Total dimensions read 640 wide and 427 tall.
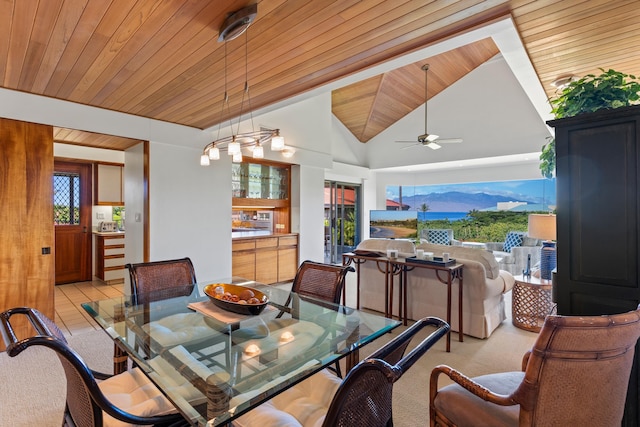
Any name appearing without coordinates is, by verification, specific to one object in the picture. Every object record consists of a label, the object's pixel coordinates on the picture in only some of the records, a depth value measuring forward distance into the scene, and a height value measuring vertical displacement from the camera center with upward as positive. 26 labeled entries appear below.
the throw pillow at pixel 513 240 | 7.25 -0.60
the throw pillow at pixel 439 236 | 8.17 -0.58
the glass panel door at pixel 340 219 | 8.15 -0.11
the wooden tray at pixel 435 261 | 3.23 -0.50
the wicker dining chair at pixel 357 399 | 0.88 -0.58
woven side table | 3.53 -1.02
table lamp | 3.28 -0.20
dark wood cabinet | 1.55 -0.01
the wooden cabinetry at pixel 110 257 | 5.59 -0.74
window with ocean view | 7.84 +0.49
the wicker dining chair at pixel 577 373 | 1.12 -0.60
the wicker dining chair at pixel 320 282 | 2.47 -0.56
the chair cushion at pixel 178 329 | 1.82 -0.72
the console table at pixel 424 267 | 3.18 -0.69
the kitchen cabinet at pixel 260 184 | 5.41 +0.59
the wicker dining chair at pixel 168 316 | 1.78 -0.70
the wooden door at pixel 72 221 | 5.54 -0.09
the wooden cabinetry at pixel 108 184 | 5.85 +0.61
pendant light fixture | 1.76 +1.11
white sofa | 3.31 -0.87
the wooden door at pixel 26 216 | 3.03 +0.00
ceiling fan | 5.62 +1.39
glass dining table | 1.29 -0.72
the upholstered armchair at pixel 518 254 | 6.28 -0.85
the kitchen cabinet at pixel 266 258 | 5.22 -0.76
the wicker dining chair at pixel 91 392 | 1.07 -0.74
